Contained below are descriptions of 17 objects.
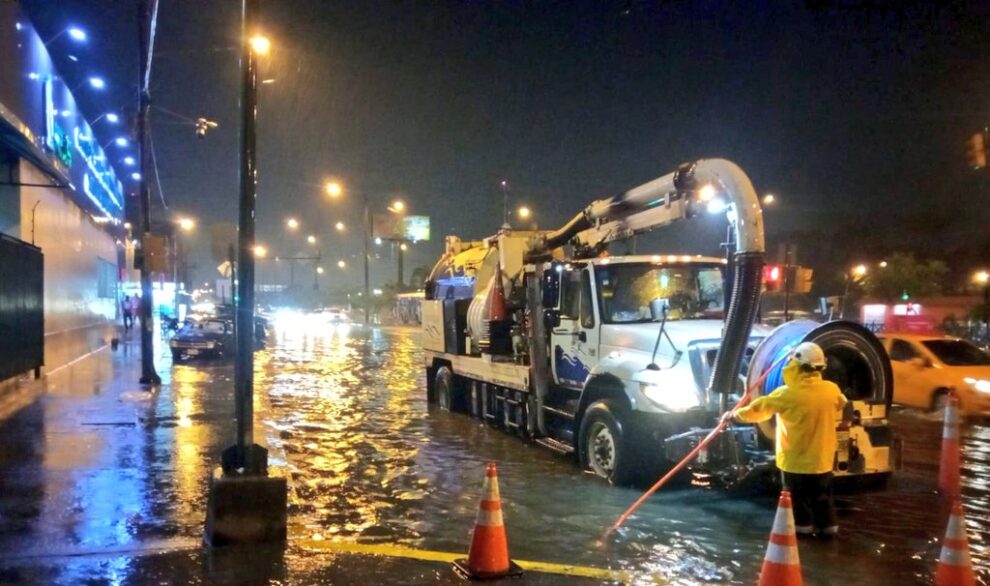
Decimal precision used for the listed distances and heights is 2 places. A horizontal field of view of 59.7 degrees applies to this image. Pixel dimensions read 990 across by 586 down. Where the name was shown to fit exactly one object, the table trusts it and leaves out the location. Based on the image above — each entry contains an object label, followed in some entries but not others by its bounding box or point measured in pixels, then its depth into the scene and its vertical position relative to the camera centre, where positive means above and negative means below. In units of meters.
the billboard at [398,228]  54.78 +5.87
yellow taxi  14.98 -1.11
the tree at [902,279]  47.66 +1.72
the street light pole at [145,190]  16.34 +2.51
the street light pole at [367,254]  53.25 +4.20
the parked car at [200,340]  25.61 -0.75
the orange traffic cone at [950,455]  8.48 -1.48
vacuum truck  7.84 -0.36
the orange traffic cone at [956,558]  5.61 -1.63
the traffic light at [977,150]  15.45 +2.86
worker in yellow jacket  6.80 -0.86
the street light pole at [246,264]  7.14 +0.43
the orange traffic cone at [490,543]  6.12 -1.65
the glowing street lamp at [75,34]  19.62 +6.52
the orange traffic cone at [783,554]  5.20 -1.48
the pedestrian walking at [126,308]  38.34 +0.35
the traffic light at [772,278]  10.40 +0.40
